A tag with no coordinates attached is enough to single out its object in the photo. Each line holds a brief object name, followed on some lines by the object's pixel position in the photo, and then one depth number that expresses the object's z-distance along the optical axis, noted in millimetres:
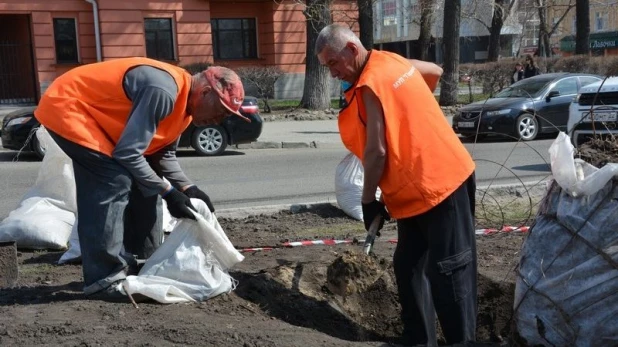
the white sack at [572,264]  3684
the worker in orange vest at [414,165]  4043
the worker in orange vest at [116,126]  4383
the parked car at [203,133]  14414
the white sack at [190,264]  4648
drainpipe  26859
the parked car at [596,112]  9976
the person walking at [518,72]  25094
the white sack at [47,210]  6473
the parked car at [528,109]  17109
